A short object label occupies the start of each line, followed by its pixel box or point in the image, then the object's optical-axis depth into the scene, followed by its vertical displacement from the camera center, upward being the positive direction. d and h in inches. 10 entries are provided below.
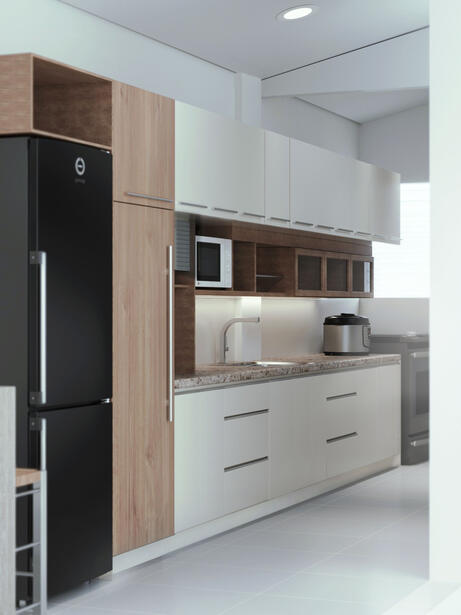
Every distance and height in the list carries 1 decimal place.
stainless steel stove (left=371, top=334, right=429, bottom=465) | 289.6 -24.1
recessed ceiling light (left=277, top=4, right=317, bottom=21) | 214.8 +64.8
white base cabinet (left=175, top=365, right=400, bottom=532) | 183.3 -28.8
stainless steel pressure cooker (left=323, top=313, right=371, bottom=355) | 277.6 -8.4
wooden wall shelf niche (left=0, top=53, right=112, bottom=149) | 157.8 +33.9
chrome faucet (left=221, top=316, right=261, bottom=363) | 233.6 -5.1
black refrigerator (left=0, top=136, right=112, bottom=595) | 143.5 -3.2
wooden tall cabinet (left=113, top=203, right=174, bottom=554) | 163.3 -12.6
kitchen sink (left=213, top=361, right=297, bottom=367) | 230.4 -13.8
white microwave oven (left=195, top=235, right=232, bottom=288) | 207.3 +9.6
